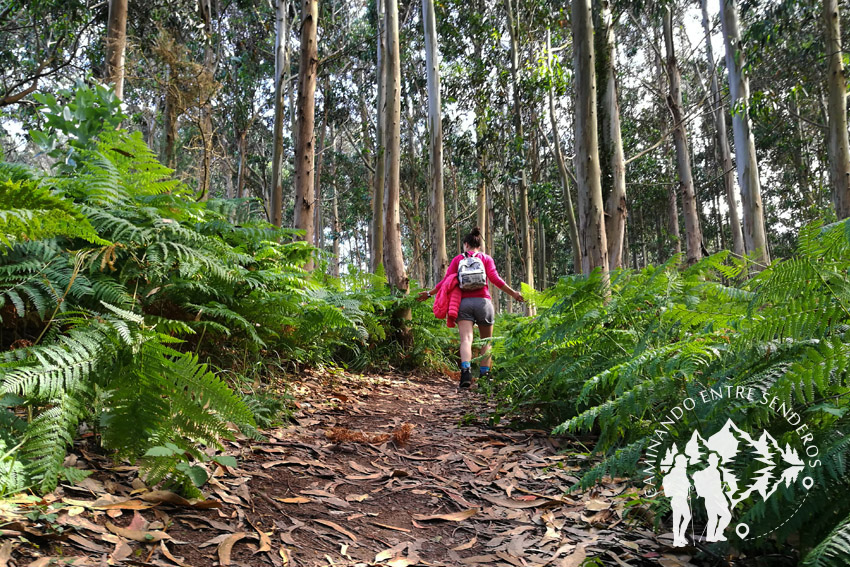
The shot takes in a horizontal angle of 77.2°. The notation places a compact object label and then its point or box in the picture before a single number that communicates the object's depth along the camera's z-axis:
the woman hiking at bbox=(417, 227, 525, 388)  5.38
